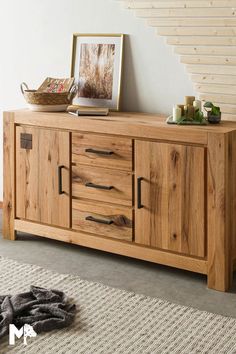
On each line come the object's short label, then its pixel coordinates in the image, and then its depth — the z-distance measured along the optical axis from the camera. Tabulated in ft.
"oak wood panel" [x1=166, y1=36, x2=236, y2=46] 11.25
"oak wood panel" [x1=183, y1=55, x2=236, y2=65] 11.32
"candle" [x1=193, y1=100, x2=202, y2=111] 11.34
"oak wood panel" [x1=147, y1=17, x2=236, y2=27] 11.16
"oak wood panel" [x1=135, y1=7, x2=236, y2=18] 11.15
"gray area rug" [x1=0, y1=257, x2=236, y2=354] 8.79
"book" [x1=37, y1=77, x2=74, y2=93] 13.07
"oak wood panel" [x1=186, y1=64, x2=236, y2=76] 11.36
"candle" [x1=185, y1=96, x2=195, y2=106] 11.48
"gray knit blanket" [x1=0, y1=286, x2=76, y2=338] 9.25
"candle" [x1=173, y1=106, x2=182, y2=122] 11.22
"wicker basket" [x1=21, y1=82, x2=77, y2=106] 12.60
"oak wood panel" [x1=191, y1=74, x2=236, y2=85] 11.39
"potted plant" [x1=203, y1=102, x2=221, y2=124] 11.12
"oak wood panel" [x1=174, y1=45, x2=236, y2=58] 11.29
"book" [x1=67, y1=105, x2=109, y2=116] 12.09
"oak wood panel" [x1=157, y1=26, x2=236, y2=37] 11.20
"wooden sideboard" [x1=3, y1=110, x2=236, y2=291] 10.68
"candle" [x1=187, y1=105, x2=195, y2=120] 11.25
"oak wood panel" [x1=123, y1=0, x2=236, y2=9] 11.14
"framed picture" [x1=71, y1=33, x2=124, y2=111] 12.91
